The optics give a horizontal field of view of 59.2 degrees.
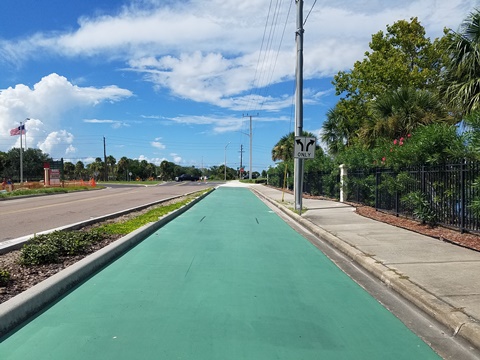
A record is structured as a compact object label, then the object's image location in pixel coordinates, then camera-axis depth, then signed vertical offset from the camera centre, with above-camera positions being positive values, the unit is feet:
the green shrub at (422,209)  35.94 -3.09
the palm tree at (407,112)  56.49 +8.48
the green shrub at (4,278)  17.67 -4.41
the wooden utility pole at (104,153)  280.31 +13.22
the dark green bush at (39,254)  21.50 -4.21
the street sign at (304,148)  51.55 +3.08
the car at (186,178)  282.77 -3.16
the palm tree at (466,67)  41.37 +10.87
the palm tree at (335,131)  109.22 +11.18
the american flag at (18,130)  138.91 +14.30
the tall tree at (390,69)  91.35 +23.69
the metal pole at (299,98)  56.39 +10.23
